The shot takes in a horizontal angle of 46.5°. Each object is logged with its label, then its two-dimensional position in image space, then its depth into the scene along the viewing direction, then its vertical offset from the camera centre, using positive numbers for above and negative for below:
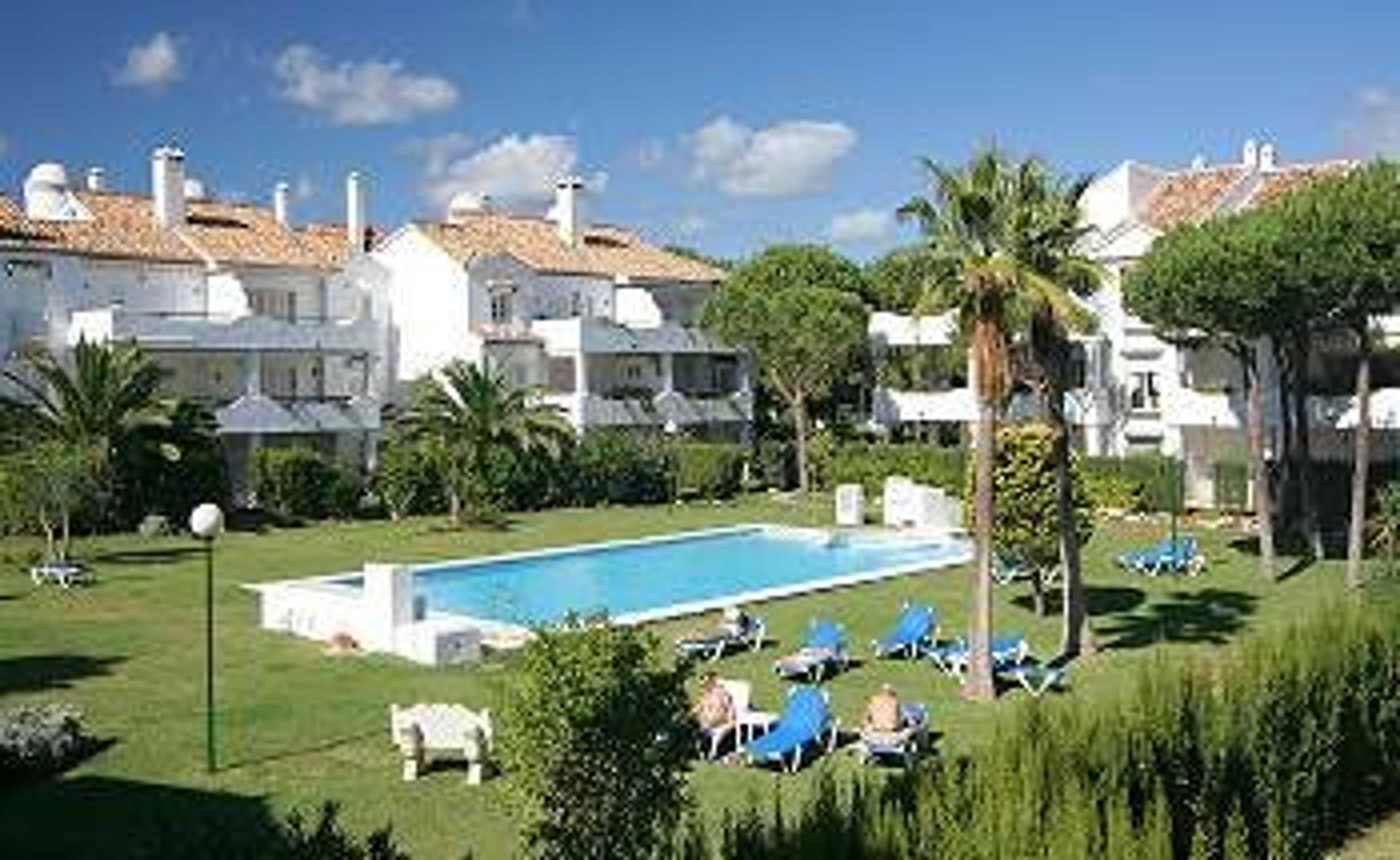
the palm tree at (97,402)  42.69 +0.78
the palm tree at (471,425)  48.84 +0.10
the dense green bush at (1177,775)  11.47 -2.89
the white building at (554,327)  60.00 +3.78
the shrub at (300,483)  48.34 -1.62
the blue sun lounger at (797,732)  20.02 -3.85
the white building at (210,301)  50.03 +4.37
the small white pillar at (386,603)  27.12 -2.92
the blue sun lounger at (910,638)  27.38 -3.60
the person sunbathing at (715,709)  20.59 -3.59
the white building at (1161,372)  47.03 +1.65
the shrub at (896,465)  54.19 -1.36
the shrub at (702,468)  57.22 -1.46
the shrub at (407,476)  50.41 -1.47
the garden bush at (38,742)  19.31 -3.76
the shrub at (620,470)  54.94 -1.49
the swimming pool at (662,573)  34.91 -3.56
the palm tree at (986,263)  23.36 +2.32
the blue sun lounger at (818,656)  25.42 -3.66
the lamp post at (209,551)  19.94 -1.59
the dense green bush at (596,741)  13.23 -2.60
